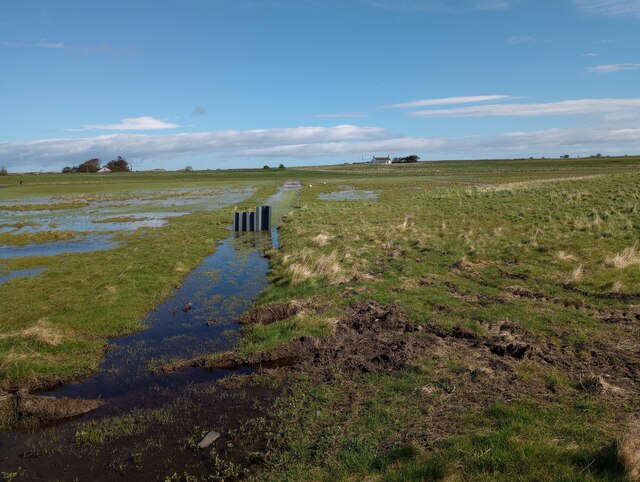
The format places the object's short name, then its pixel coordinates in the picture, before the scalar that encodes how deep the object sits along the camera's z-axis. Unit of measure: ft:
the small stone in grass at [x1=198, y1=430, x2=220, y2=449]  23.97
